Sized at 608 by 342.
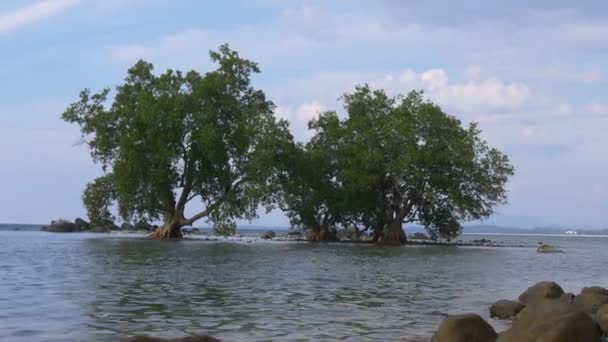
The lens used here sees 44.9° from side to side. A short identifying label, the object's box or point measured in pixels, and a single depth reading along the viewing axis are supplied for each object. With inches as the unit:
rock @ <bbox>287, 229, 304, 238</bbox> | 3469.5
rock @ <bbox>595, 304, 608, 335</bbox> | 662.6
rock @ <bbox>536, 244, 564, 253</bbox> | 2783.0
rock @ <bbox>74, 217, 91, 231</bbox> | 4939.7
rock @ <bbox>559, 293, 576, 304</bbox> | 827.1
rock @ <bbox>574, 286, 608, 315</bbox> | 800.9
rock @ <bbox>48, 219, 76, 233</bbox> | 4793.8
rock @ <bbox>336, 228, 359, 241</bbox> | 3483.8
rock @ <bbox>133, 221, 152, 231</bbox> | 4719.5
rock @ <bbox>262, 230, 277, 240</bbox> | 3952.8
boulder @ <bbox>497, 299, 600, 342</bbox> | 475.8
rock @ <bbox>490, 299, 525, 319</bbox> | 783.1
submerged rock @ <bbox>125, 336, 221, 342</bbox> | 454.0
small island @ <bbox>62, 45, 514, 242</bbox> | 2866.6
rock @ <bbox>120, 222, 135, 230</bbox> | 5282.5
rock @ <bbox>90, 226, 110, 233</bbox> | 4680.6
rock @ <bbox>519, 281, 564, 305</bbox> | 859.4
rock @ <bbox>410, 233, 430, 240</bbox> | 4517.2
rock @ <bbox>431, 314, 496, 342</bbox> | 544.7
